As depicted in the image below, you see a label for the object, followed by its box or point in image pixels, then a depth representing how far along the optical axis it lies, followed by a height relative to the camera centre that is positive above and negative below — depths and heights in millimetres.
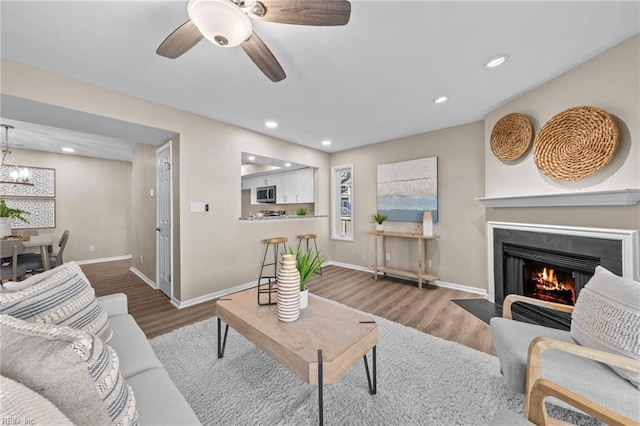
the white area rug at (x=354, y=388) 1401 -1194
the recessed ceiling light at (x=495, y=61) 1963 +1300
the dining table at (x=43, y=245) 3091 -372
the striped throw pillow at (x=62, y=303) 1036 -416
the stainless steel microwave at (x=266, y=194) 5941 +544
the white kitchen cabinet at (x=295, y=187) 5152 +635
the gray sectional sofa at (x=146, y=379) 898 -765
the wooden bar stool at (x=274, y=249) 3758 -604
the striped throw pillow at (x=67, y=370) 616 -423
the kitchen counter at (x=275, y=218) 3660 -56
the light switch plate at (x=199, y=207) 3059 +110
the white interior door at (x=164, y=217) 3299 -20
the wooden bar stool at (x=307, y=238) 4338 -449
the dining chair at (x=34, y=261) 3141 -613
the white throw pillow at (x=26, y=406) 509 -429
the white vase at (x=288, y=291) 1546 -509
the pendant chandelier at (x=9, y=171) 3898 +791
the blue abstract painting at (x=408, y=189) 3785 +418
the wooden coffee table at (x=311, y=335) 1183 -726
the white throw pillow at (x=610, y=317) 1097 -545
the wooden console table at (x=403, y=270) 3549 -801
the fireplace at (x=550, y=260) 1854 -464
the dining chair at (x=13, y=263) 2802 -566
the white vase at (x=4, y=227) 3195 -134
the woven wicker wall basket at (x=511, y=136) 2537 +866
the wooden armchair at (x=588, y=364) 1025 -788
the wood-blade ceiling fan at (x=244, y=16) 1145 +1026
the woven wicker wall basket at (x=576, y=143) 1891 +607
